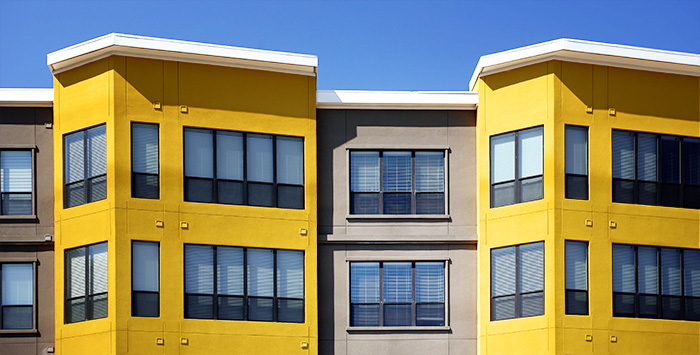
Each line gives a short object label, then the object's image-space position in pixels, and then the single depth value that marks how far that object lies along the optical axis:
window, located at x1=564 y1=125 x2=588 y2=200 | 29.91
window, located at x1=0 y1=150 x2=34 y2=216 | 30.41
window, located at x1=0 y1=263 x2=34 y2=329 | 29.73
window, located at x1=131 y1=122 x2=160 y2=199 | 28.97
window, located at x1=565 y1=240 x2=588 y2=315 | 29.33
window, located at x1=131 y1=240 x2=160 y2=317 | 28.44
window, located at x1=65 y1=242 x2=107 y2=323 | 28.53
